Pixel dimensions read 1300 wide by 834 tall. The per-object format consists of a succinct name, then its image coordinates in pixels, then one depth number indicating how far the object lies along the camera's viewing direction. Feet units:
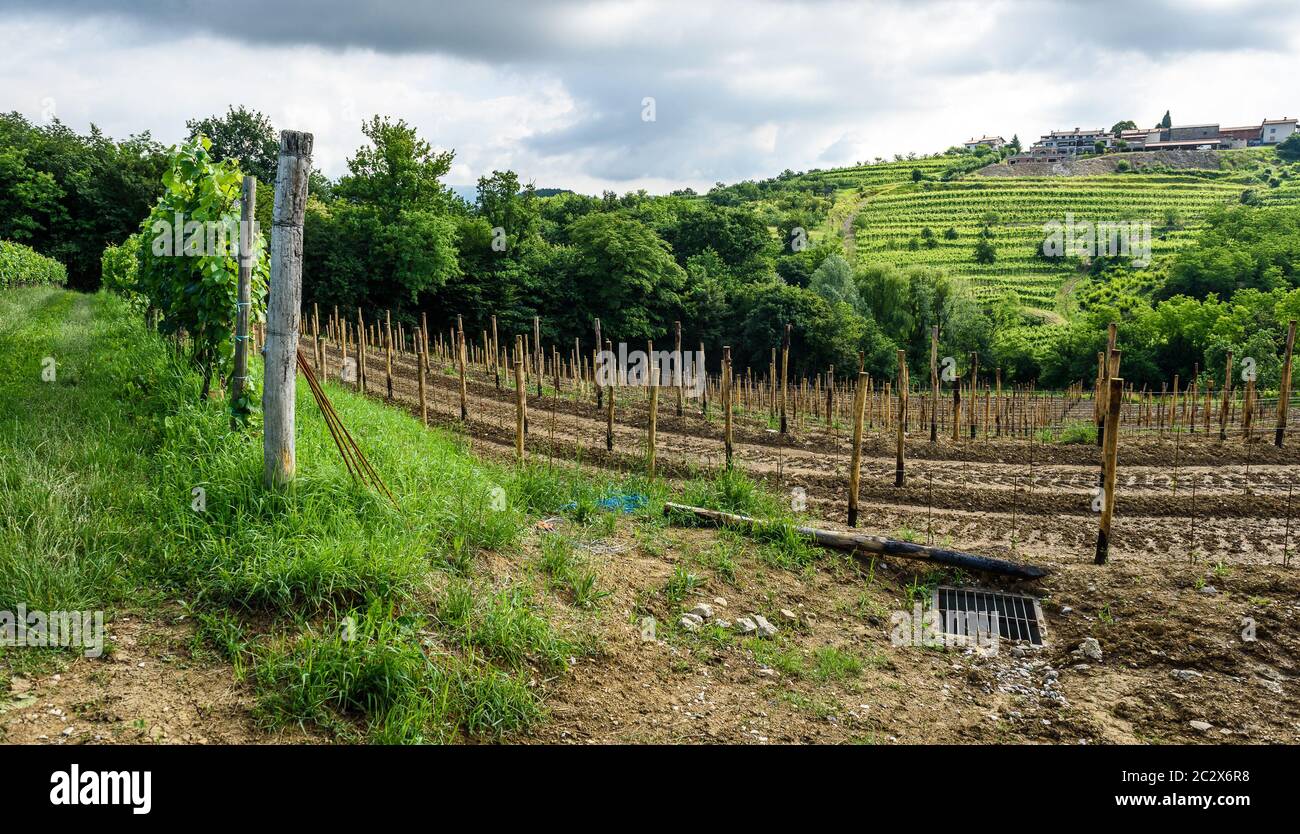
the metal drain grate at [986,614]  21.86
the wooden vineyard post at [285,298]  17.10
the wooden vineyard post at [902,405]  38.35
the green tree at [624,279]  133.90
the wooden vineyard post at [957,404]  51.52
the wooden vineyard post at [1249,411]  51.60
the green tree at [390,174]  129.49
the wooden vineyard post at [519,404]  32.17
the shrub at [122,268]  42.44
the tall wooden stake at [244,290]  19.48
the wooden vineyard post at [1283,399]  47.48
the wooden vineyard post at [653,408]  31.76
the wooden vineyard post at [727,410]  38.90
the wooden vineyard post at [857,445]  29.30
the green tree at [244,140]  153.38
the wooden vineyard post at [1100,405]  47.34
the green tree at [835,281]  141.38
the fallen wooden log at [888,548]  24.02
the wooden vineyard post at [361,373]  52.64
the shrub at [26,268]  80.59
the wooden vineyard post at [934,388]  51.09
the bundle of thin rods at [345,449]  18.28
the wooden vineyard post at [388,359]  54.90
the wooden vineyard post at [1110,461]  24.23
